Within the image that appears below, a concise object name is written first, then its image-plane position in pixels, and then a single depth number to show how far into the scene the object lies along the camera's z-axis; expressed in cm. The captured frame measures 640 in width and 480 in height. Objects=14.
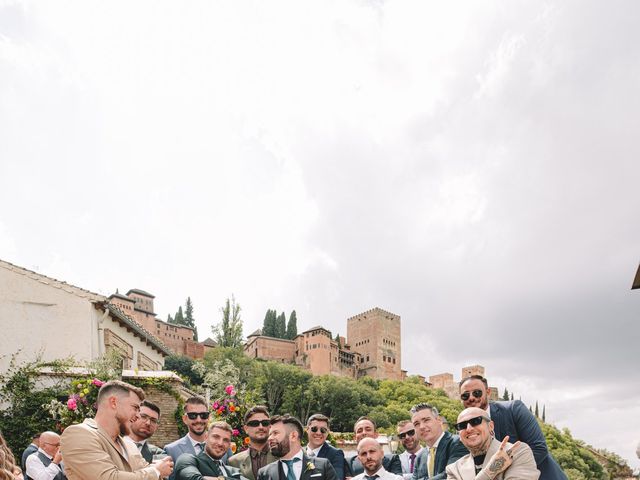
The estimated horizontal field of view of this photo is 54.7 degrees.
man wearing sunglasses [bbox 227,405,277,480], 648
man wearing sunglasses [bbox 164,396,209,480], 645
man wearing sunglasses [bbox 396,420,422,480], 711
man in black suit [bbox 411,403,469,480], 572
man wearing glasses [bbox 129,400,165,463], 602
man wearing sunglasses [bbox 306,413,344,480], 715
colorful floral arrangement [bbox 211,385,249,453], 938
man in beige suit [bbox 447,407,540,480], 438
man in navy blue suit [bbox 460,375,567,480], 522
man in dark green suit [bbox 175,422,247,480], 546
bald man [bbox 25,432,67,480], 674
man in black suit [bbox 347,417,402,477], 710
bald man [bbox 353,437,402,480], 598
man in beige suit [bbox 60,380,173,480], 389
